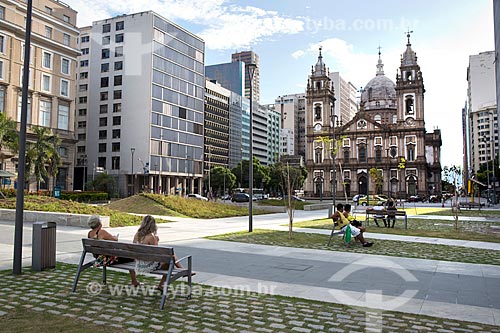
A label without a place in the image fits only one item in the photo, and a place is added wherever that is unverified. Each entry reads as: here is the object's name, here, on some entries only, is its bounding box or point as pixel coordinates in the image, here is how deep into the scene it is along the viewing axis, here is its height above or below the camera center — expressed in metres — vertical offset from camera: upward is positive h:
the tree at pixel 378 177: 73.06 +2.48
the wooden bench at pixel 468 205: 39.51 -1.30
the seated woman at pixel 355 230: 12.68 -1.18
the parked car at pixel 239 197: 57.53 -0.99
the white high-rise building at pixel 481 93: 138.62 +33.17
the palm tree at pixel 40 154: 43.66 +3.62
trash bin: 8.22 -1.11
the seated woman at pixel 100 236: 7.07 -0.82
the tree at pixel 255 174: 97.00 +3.88
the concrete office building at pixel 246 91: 182.01 +44.10
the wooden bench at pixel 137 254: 6.21 -1.00
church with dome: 89.31 +10.63
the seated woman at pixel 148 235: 6.80 -0.76
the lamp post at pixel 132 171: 72.25 +3.12
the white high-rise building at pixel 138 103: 75.88 +16.22
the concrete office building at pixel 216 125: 116.94 +18.51
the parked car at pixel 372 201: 53.78 -1.27
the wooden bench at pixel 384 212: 17.92 -0.92
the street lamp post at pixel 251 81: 16.61 +4.79
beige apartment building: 54.25 +16.29
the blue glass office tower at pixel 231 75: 161.62 +44.35
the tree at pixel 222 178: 94.88 +2.67
